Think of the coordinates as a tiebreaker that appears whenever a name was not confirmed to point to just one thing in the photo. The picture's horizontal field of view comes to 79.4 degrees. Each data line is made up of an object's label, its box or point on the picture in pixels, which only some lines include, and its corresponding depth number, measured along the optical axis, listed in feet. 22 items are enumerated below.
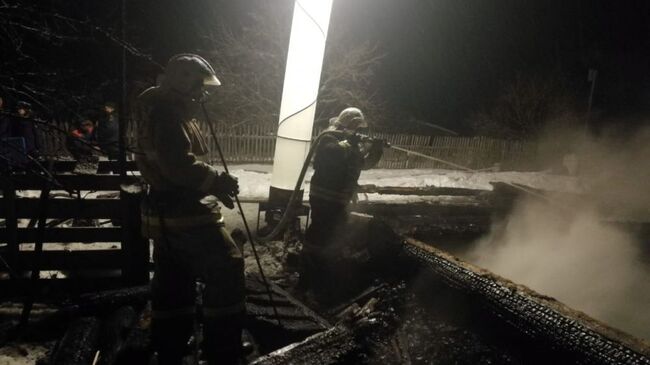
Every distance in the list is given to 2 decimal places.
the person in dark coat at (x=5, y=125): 23.43
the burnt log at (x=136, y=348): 10.56
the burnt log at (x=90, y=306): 11.90
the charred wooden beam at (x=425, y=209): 24.61
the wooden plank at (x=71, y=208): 13.23
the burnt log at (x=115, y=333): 10.44
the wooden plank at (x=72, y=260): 13.48
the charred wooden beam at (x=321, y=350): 10.17
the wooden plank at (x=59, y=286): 13.15
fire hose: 16.34
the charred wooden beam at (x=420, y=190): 29.76
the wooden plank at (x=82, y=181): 13.20
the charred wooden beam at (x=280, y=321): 12.37
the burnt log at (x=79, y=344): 9.91
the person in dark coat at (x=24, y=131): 25.29
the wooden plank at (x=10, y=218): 13.07
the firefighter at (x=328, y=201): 15.81
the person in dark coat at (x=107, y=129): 28.01
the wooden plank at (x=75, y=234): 13.66
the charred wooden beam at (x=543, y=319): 9.79
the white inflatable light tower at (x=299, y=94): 21.34
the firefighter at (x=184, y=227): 9.63
